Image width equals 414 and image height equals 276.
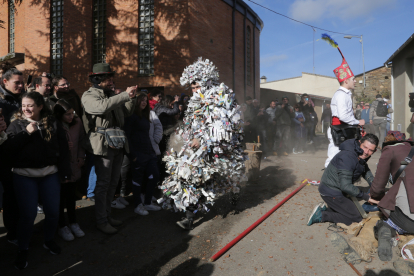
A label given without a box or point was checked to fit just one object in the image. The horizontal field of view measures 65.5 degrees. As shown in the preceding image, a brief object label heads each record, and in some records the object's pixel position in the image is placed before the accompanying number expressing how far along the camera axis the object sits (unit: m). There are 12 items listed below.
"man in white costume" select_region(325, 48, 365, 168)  5.54
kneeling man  4.51
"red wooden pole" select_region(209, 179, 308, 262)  3.67
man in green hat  4.11
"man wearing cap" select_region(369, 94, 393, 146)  12.56
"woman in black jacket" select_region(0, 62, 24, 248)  3.93
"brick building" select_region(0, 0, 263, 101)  14.91
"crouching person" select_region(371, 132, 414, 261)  3.63
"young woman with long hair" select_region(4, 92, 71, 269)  3.34
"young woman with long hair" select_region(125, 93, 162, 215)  5.06
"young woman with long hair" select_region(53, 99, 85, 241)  4.23
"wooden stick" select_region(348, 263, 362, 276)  3.24
